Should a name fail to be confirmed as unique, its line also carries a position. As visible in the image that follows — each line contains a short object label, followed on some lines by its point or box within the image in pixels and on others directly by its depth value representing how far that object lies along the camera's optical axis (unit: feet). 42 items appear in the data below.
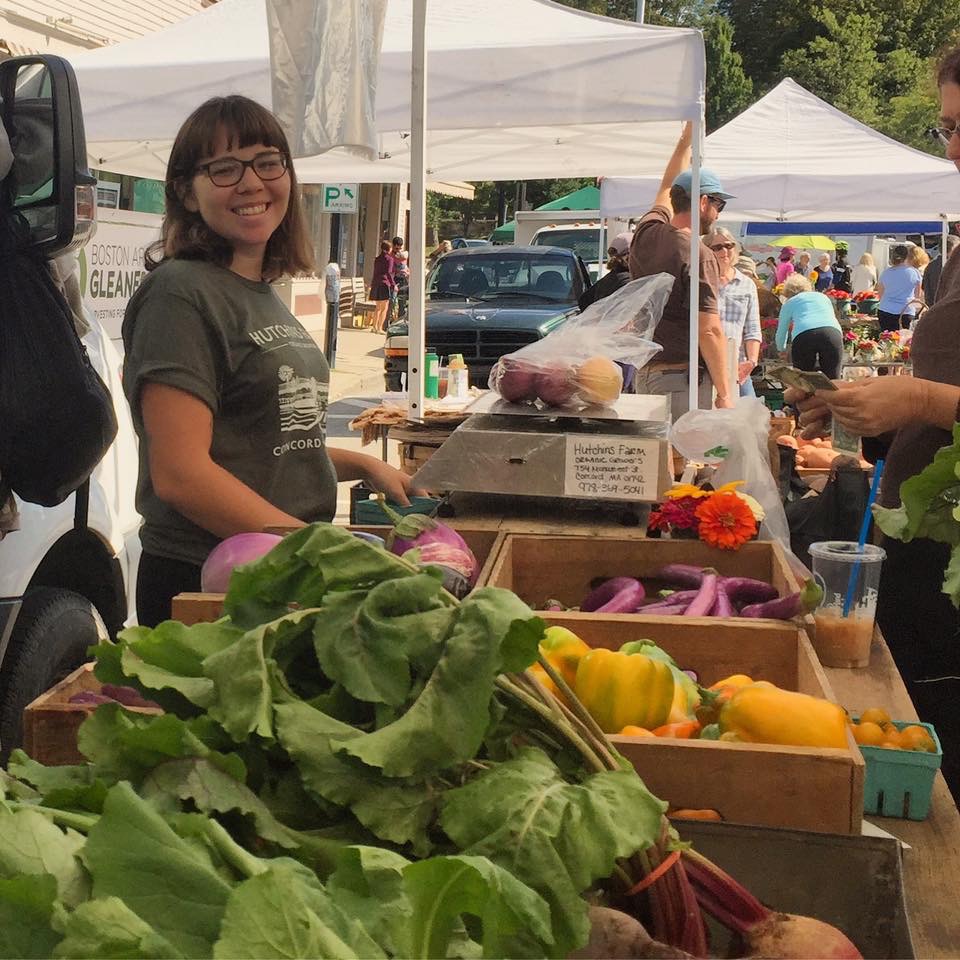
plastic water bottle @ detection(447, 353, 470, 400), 22.33
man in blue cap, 21.40
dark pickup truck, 41.42
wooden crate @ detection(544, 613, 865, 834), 5.00
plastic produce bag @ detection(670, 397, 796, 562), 11.85
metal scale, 10.55
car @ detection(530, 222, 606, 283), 76.54
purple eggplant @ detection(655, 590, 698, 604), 8.32
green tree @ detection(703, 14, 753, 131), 178.40
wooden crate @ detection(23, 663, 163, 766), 5.55
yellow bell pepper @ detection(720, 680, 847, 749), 5.38
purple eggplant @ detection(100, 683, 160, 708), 5.57
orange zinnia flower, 9.43
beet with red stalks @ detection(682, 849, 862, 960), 3.95
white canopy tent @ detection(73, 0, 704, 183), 18.56
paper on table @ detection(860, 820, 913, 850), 5.25
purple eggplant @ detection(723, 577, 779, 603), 8.64
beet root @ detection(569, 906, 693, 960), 3.75
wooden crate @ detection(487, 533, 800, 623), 9.37
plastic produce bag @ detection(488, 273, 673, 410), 11.20
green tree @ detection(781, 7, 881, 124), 172.24
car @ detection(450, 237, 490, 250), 115.85
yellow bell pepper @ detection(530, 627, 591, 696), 6.24
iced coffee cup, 7.82
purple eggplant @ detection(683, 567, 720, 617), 7.99
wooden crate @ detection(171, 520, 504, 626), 6.93
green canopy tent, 85.30
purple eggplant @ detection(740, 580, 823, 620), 6.90
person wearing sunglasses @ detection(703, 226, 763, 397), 29.73
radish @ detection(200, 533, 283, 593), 6.88
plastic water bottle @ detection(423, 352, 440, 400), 22.61
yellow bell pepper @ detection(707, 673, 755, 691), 6.29
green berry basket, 5.79
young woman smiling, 7.78
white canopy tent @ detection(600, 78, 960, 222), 40.40
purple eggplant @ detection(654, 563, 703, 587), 8.91
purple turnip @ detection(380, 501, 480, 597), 7.36
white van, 8.06
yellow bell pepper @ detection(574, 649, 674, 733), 5.78
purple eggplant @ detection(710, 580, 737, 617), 8.15
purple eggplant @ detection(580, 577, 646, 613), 8.45
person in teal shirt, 26.89
